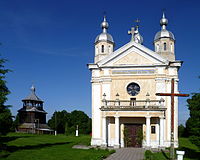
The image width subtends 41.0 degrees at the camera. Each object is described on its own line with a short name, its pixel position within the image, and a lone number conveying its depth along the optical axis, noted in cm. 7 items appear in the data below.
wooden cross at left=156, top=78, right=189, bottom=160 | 1609
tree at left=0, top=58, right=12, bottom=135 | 1819
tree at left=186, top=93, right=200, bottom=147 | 1639
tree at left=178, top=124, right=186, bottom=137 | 6397
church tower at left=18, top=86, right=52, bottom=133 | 5234
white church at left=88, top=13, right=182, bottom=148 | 2644
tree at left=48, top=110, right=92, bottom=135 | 7331
